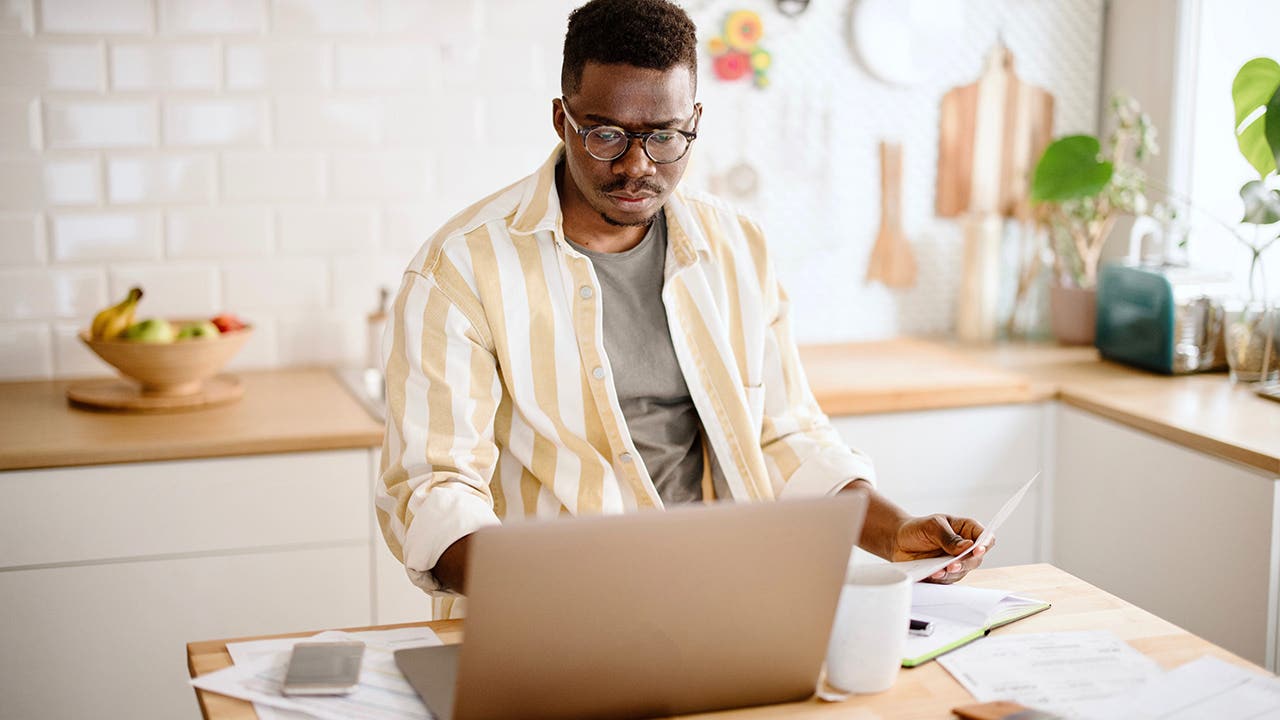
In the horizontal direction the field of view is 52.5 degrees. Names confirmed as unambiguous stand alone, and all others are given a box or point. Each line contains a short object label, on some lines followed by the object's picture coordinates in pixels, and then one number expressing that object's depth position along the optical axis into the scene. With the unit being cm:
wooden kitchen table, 121
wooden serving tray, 242
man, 160
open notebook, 135
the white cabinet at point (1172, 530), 218
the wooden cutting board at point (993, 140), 315
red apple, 254
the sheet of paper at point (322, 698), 121
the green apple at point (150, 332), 242
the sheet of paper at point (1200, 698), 119
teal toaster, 272
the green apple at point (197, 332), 247
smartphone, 124
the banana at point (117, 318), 246
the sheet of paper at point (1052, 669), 124
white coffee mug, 123
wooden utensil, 312
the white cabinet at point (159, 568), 219
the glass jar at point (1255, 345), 260
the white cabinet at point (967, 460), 263
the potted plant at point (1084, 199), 289
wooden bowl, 240
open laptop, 105
